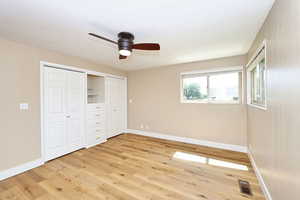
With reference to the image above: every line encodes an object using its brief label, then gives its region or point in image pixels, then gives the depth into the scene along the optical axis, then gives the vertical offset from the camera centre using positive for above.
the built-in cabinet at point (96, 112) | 3.58 -0.33
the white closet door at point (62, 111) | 2.76 -0.26
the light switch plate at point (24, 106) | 2.40 -0.10
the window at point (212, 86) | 3.30 +0.34
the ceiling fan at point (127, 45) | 1.91 +0.78
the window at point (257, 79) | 2.05 +0.37
